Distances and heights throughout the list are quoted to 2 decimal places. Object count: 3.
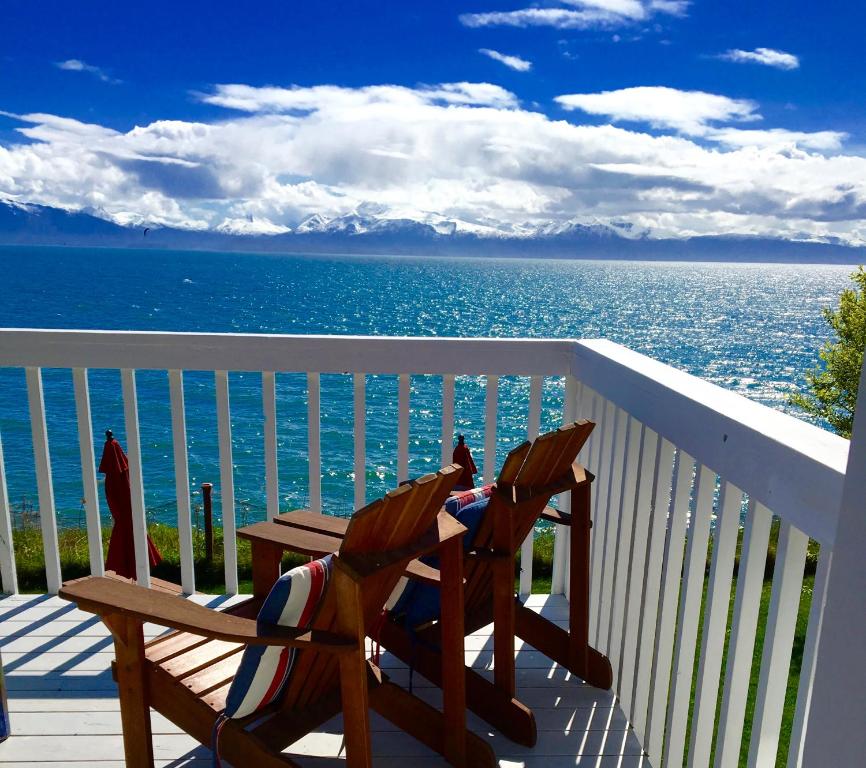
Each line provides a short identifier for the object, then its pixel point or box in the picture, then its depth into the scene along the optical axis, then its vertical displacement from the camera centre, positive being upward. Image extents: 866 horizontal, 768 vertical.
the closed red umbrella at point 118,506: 2.75 -1.04
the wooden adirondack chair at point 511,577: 1.89 -0.94
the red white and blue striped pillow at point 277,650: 1.40 -0.83
